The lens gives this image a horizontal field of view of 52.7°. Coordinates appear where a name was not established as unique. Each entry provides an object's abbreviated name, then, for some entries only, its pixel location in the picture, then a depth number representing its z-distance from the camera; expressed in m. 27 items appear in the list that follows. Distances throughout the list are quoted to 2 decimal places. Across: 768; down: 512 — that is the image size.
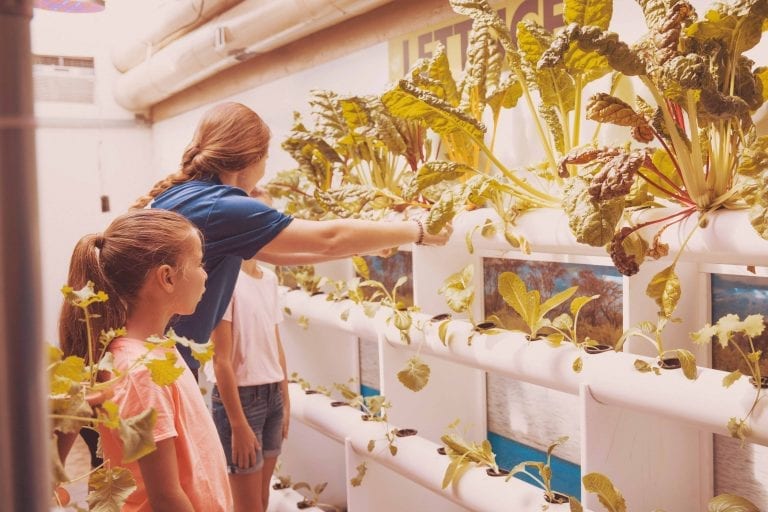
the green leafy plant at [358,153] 2.27
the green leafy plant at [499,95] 1.65
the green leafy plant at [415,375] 2.08
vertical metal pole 0.48
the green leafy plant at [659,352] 1.43
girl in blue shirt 1.98
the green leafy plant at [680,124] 1.29
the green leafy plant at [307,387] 2.92
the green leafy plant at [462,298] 1.90
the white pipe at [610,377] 1.36
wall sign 2.15
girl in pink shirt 1.44
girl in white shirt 2.43
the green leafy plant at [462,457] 1.95
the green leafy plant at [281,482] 3.06
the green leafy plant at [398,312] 2.17
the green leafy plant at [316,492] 3.14
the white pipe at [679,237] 1.34
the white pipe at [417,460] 1.80
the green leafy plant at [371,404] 2.33
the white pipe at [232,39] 3.02
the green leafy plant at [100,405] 0.91
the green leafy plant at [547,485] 1.73
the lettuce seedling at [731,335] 1.31
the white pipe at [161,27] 3.92
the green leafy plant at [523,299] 1.78
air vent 5.05
